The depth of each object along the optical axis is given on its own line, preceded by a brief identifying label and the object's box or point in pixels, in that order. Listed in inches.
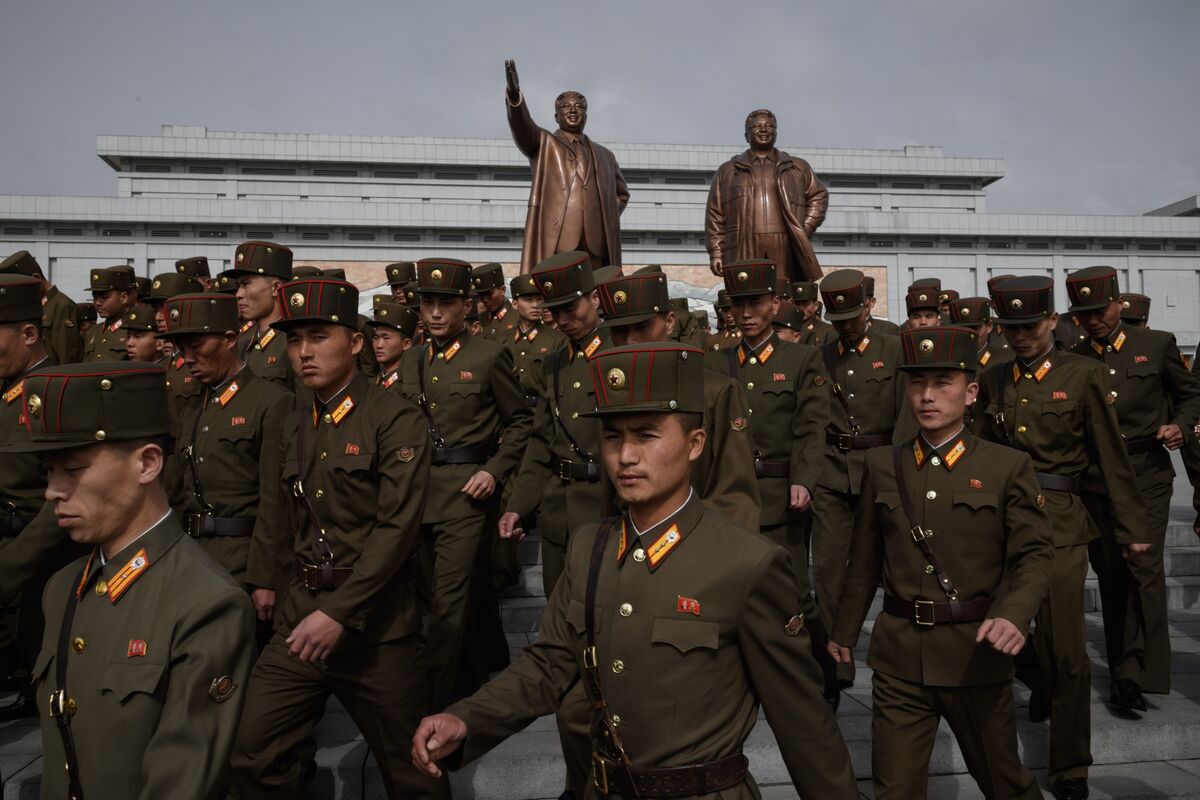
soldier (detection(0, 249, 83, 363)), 353.7
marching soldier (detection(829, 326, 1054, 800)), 152.9
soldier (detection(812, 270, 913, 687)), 250.2
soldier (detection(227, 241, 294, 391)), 249.0
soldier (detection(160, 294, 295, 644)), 186.2
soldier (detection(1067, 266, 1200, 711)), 220.7
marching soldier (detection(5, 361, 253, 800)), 92.5
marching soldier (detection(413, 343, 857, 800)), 100.9
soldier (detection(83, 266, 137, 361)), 369.1
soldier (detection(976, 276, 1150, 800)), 186.4
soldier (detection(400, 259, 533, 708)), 221.3
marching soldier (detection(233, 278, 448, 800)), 147.4
